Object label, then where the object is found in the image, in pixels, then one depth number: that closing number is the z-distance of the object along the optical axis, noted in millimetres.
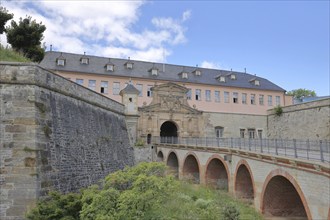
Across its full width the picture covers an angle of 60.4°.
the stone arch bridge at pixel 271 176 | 9031
